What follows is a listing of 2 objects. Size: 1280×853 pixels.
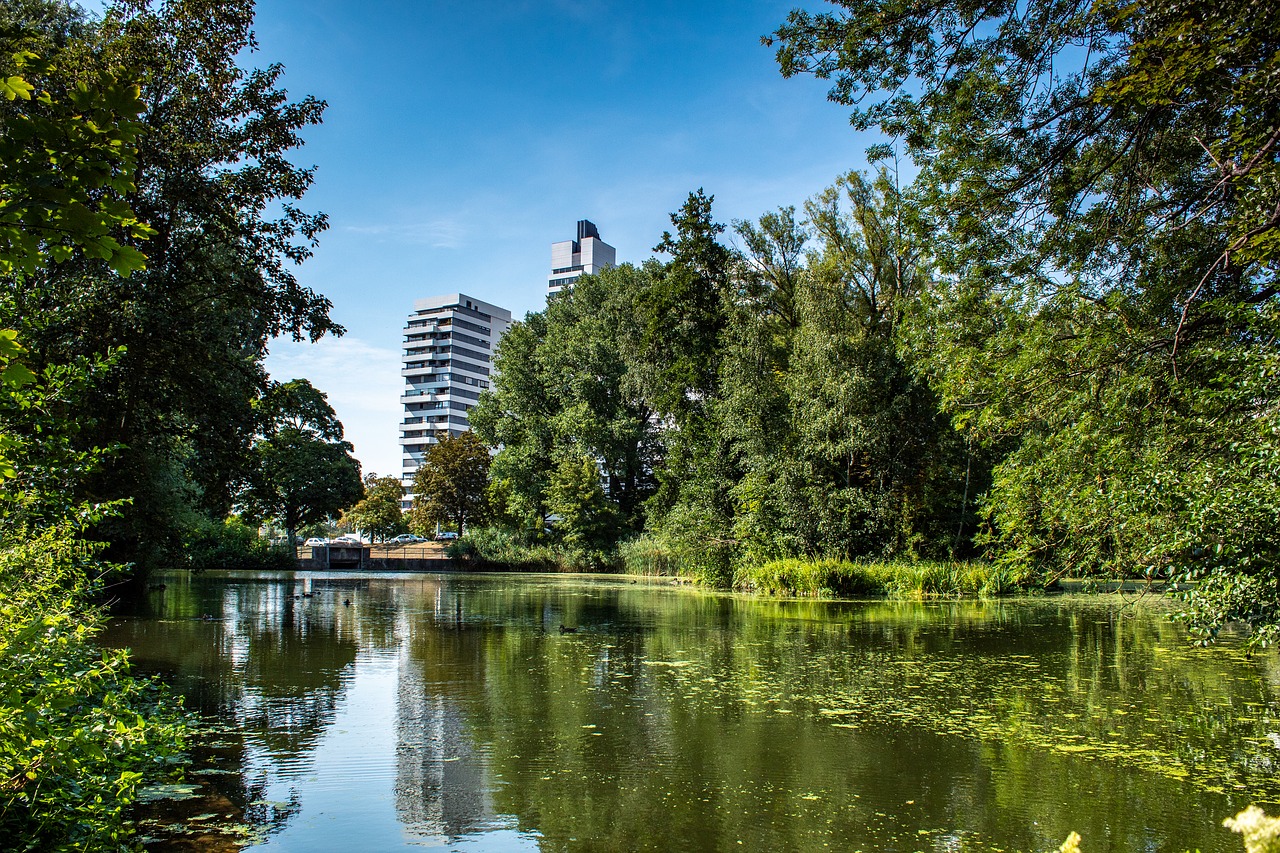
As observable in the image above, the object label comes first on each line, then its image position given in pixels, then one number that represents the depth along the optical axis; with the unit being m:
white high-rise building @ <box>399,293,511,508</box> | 113.62
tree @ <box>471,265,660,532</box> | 45.72
